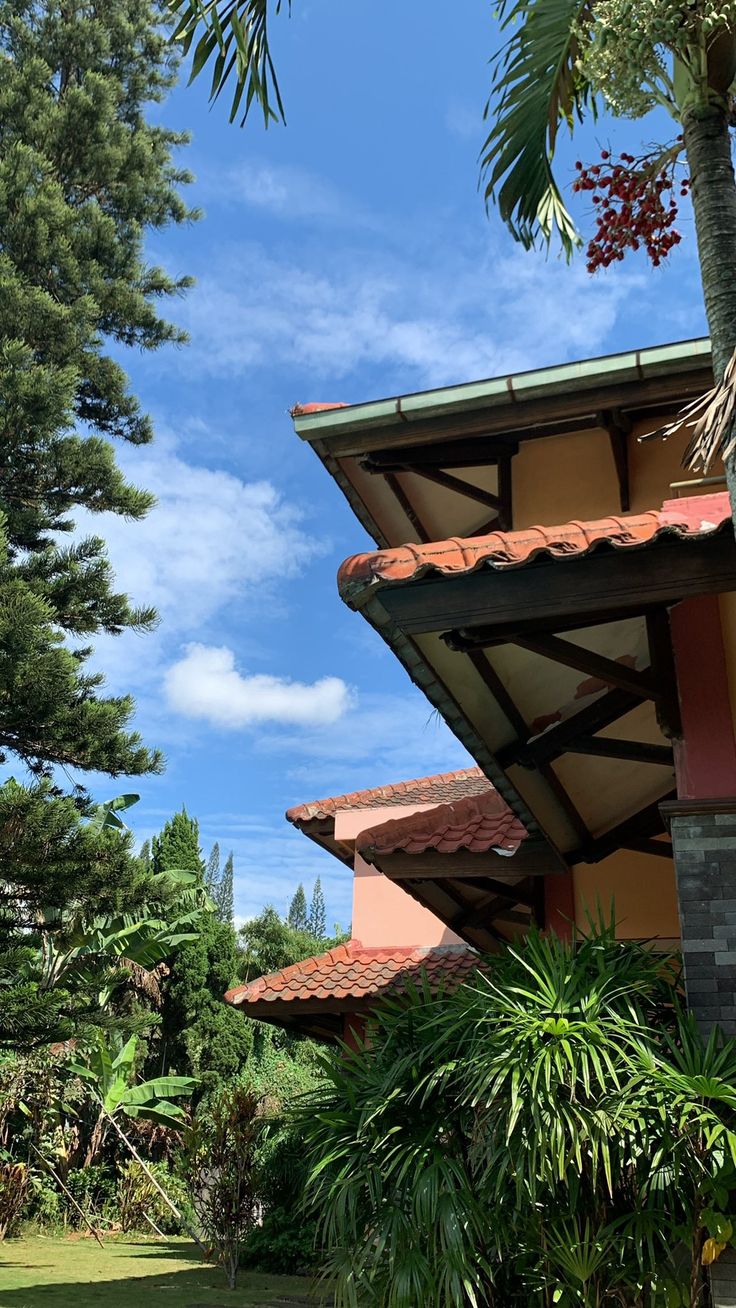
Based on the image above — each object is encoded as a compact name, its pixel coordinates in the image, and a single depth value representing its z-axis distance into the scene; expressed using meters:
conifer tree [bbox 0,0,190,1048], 11.98
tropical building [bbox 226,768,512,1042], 7.59
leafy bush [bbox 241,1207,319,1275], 13.10
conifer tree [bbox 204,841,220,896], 107.43
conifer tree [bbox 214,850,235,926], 89.62
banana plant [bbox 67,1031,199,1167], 17.09
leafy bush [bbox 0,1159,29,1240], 15.75
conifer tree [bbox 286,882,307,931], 99.19
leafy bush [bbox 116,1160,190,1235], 17.75
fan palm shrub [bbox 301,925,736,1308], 3.62
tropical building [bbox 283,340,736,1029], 4.31
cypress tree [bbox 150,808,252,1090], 22.19
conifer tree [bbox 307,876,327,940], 100.06
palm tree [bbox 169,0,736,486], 3.90
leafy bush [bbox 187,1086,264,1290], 12.23
